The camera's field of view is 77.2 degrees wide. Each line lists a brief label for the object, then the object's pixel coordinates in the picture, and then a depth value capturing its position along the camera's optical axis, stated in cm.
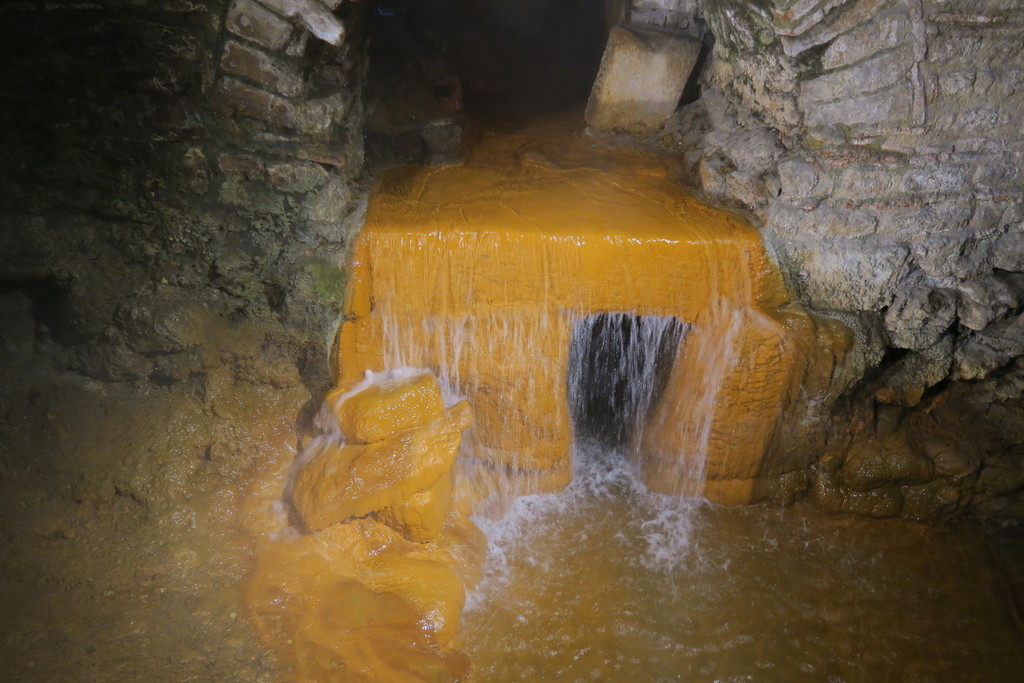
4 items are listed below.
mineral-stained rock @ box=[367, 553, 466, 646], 284
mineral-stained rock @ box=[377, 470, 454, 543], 305
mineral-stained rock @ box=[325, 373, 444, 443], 307
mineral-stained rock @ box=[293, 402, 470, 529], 298
